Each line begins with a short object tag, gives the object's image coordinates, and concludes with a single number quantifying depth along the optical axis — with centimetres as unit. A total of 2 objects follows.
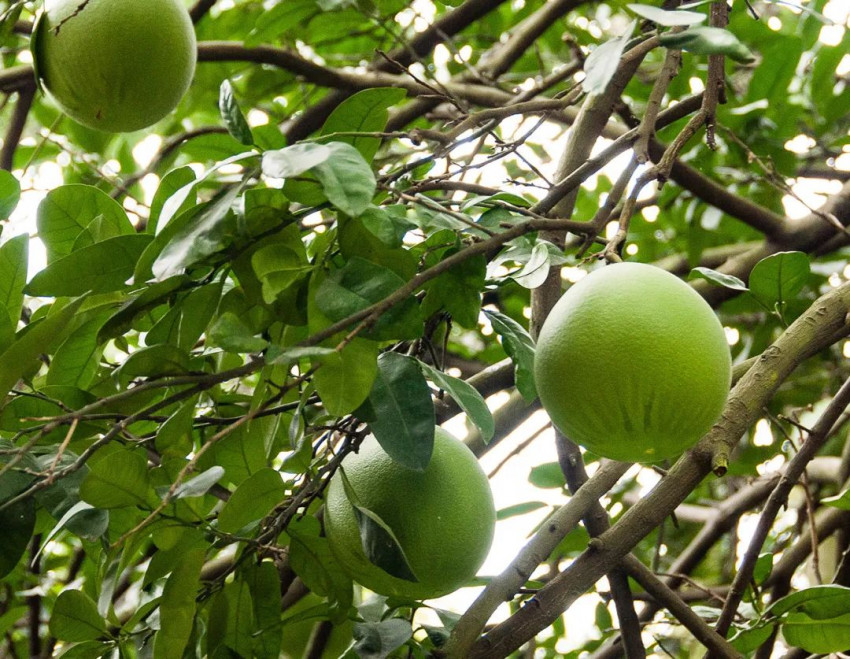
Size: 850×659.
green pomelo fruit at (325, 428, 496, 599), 343
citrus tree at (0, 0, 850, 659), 333
